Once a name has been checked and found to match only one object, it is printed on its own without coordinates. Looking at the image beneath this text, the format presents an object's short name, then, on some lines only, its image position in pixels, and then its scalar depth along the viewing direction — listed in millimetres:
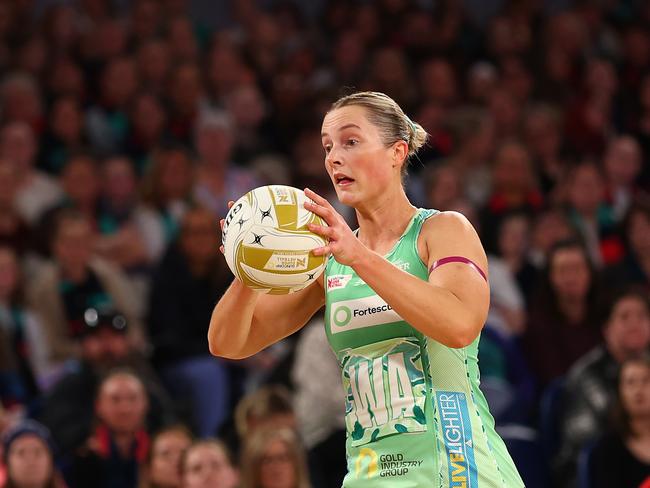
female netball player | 6395
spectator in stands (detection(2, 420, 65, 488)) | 11922
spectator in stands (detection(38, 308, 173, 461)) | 13578
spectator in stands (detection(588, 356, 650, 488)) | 12211
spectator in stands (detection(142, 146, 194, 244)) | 16875
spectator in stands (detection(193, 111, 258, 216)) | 17708
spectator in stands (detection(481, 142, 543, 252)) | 17953
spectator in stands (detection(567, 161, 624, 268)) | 18000
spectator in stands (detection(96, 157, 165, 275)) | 16328
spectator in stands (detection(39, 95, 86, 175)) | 17703
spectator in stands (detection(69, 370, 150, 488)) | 12891
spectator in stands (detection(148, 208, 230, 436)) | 14859
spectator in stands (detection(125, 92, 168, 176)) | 18359
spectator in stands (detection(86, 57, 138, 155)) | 18734
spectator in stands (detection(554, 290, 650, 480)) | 13344
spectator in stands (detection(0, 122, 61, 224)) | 16469
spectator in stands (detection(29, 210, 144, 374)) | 14812
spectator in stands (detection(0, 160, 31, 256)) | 15367
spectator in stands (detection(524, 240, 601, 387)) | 14914
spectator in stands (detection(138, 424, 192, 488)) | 12664
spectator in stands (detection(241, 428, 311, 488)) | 12328
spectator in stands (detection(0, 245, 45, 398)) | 14227
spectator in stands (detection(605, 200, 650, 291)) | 17078
